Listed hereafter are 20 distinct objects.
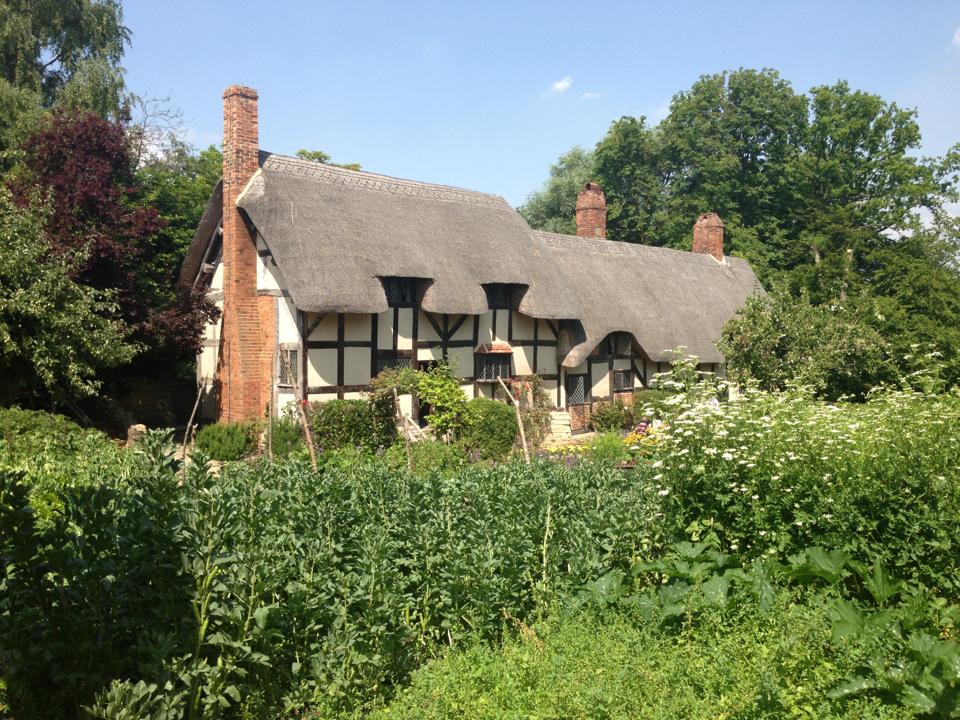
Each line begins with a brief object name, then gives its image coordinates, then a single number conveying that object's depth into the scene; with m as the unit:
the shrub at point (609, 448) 12.28
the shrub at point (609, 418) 19.19
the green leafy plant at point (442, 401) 15.25
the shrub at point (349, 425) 13.92
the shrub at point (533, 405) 16.92
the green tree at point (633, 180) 36.00
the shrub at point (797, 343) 17.77
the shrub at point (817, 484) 5.60
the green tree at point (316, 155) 34.28
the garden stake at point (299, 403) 9.39
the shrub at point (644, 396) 18.52
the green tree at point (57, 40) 22.89
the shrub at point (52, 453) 7.26
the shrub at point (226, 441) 13.43
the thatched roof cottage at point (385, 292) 14.70
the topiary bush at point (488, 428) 15.12
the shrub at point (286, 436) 13.29
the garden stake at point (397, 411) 9.94
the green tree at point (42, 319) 11.98
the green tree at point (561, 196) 42.49
